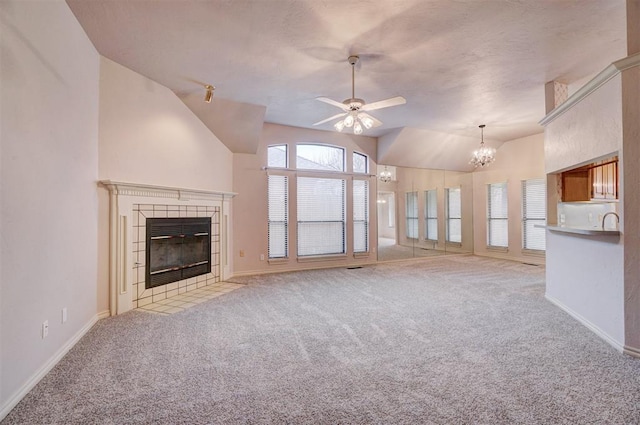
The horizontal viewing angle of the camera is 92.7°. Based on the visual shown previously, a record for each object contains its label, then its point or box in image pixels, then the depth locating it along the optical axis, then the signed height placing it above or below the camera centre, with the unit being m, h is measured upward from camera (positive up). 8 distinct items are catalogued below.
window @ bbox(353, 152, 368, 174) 6.93 +1.21
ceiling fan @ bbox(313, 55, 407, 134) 3.37 +1.21
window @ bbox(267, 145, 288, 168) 6.06 +1.20
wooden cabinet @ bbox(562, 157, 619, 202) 4.59 +0.49
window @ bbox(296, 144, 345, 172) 6.36 +1.25
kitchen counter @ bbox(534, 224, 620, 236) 2.68 -0.17
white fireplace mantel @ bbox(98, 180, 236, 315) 3.47 -0.19
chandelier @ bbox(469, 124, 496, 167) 6.29 +1.24
